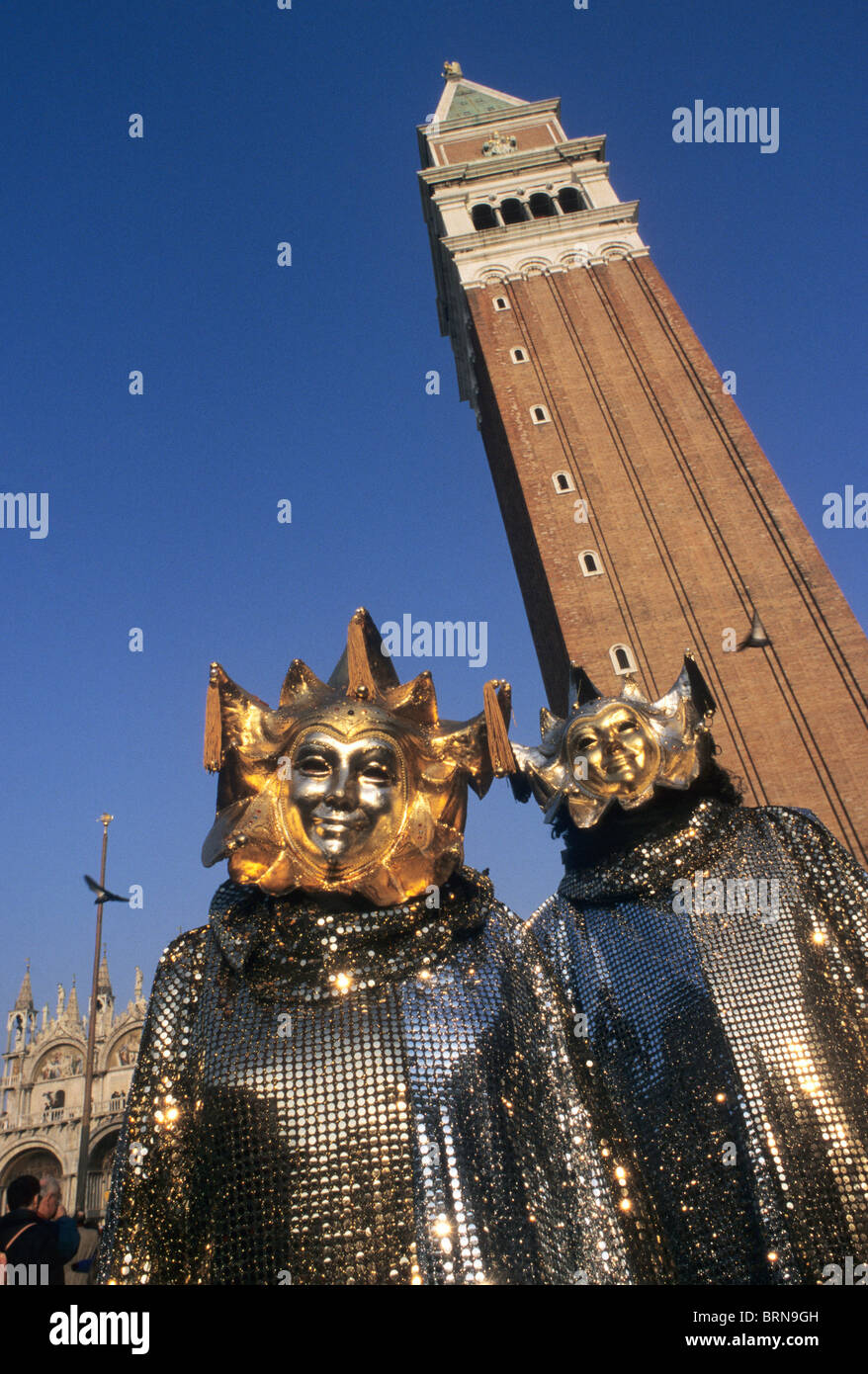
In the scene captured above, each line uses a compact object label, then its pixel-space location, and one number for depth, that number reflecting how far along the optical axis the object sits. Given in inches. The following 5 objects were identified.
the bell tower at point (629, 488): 708.0
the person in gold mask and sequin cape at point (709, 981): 133.0
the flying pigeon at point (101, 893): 551.0
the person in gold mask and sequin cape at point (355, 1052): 107.9
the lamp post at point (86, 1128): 662.5
